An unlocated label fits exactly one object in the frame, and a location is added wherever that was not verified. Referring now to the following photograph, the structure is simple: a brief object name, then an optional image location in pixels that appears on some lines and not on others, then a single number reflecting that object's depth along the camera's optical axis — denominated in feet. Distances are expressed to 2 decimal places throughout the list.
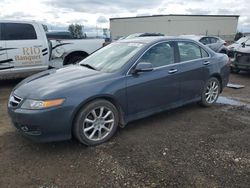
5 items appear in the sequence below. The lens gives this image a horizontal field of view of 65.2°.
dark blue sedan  8.58
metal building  94.04
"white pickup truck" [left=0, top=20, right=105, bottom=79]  17.59
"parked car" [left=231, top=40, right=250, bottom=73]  22.37
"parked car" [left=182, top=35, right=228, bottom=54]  34.58
